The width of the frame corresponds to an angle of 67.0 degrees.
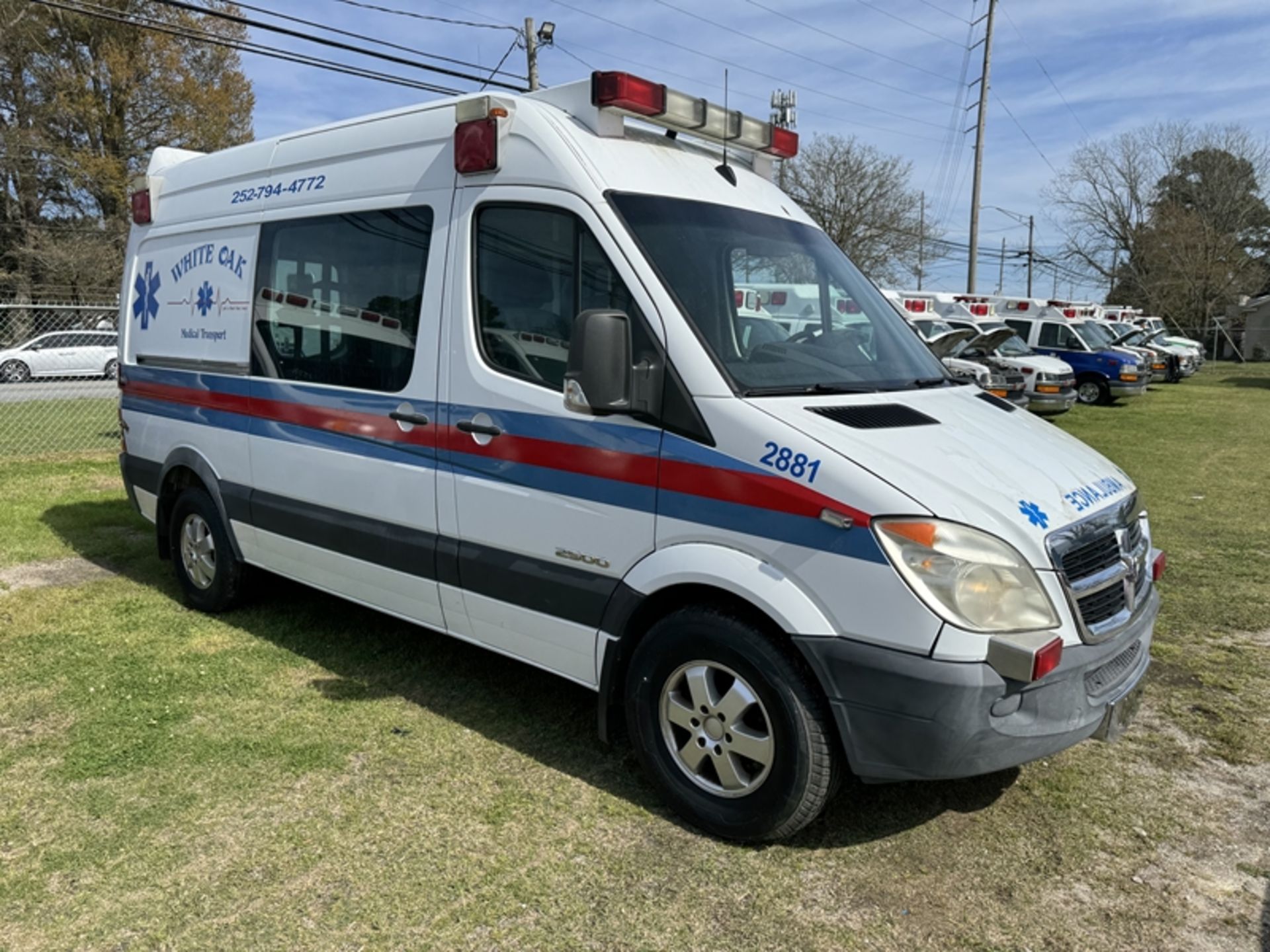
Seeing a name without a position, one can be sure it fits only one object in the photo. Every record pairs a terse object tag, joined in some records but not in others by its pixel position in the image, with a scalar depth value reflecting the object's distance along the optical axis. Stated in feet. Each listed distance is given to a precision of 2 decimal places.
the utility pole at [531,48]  60.70
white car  78.23
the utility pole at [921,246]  139.74
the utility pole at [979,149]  95.96
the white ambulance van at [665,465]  9.65
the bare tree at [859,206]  135.64
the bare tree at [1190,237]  149.07
